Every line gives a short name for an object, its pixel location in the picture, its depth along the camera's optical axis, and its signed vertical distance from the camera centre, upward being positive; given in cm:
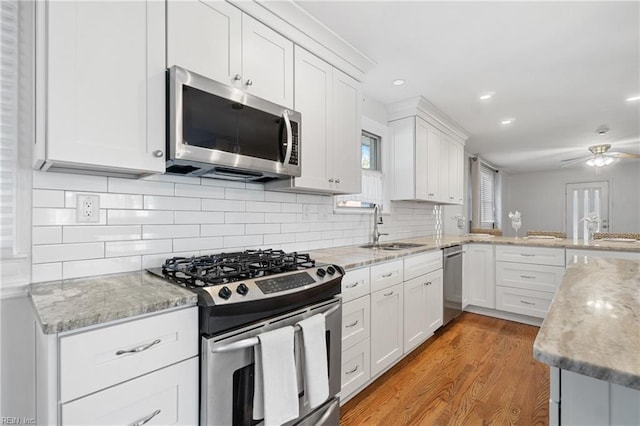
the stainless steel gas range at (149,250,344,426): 112 -42
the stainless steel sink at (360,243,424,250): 295 -31
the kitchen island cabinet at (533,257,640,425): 60 -29
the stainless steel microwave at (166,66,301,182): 135 +42
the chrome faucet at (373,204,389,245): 306 -7
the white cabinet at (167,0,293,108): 140 +86
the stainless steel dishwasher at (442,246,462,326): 321 -76
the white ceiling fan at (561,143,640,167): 454 +87
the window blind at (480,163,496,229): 667 +42
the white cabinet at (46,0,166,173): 109 +51
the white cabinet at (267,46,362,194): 201 +64
